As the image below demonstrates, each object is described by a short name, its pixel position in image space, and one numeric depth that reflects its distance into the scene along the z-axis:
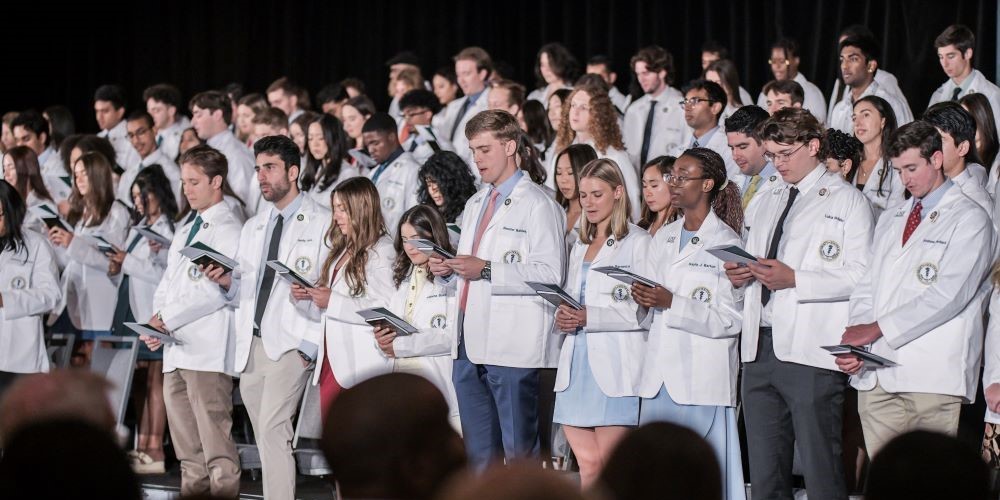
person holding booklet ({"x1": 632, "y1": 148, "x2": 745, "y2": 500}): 10.32
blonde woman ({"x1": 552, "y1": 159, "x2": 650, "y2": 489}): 10.77
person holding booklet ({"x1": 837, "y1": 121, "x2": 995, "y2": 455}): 9.38
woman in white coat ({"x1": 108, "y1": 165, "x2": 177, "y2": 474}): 14.69
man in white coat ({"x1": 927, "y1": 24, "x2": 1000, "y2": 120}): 14.71
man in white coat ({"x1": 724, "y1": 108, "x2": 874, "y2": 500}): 9.89
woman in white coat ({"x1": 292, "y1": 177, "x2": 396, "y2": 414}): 11.92
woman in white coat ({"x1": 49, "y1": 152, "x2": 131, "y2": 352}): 15.39
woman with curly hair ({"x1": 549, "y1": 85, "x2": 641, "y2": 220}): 14.17
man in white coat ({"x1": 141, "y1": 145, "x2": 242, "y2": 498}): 12.62
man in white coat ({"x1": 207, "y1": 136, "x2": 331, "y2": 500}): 12.06
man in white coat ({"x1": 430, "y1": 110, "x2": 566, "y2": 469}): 11.07
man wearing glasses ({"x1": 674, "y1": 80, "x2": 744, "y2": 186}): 14.45
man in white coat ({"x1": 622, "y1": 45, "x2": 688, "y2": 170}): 16.44
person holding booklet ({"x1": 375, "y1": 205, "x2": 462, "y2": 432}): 11.73
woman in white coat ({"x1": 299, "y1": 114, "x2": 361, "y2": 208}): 15.34
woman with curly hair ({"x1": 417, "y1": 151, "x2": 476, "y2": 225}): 13.32
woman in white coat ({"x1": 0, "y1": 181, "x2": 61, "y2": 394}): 13.95
